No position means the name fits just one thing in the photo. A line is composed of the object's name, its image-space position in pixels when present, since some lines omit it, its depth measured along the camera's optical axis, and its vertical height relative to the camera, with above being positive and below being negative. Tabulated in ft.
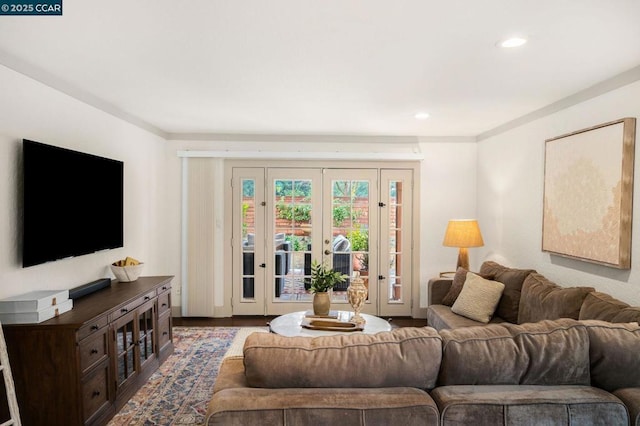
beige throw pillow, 12.24 -2.79
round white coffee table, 10.93 -3.31
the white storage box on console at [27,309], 7.97 -2.04
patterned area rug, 9.72 -4.88
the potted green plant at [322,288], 12.25 -2.44
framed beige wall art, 9.39 +0.33
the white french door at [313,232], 18.13 -1.17
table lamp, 15.35 -1.07
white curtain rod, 17.54 +2.12
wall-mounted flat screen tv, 9.03 +0.03
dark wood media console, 8.02 -3.26
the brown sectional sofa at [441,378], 4.62 -2.09
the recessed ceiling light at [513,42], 7.64 +3.05
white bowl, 12.50 -2.04
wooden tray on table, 11.09 -3.22
